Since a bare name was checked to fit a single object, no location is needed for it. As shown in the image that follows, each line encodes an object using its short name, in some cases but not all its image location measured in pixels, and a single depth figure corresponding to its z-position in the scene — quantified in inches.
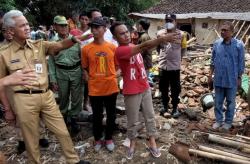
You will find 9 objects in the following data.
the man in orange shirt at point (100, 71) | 108.9
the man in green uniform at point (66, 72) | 121.4
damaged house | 503.4
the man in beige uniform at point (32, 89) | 94.4
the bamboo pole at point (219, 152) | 109.7
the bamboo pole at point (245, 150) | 114.8
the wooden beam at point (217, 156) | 107.4
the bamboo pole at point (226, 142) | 117.4
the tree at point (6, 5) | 283.5
